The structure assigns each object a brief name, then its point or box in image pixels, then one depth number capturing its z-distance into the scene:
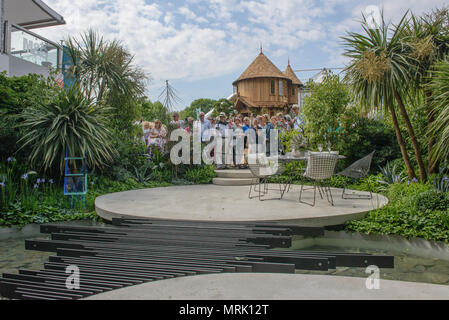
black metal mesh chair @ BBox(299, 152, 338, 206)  5.11
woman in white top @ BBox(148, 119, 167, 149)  8.74
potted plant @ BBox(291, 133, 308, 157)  8.42
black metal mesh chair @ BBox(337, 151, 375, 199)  5.64
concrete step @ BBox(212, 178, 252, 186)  8.03
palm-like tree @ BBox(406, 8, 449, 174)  5.86
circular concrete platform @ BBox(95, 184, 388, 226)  4.25
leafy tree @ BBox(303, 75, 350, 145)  8.19
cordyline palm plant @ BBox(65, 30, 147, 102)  8.64
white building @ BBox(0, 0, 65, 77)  10.01
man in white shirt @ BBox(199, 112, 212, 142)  9.38
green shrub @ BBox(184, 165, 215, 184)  8.43
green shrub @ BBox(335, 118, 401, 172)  8.02
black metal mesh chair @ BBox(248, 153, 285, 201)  5.81
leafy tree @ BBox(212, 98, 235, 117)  24.70
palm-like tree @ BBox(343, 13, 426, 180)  5.82
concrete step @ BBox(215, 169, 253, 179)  8.33
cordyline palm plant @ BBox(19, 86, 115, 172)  6.06
